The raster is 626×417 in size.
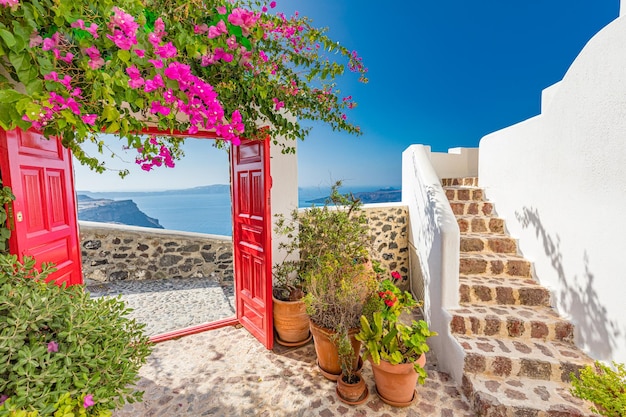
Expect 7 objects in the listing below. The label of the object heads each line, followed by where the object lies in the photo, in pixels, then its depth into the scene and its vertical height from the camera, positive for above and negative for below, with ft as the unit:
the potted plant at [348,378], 7.17 -5.42
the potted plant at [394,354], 7.00 -4.59
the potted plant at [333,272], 7.98 -2.90
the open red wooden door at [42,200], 5.80 -0.18
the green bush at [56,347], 3.35 -2.24
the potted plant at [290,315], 9.64 -4.63
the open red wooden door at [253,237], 9.35 -1.85
